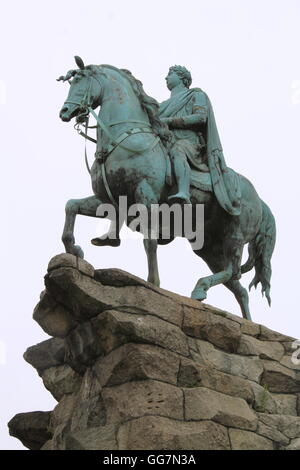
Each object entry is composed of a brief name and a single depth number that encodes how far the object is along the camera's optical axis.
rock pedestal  11.49
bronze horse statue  13.43
